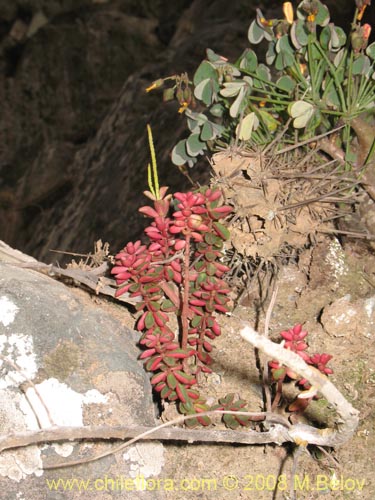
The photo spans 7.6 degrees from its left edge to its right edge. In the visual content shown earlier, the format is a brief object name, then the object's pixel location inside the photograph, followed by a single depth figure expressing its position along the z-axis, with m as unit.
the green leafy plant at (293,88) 1.70
